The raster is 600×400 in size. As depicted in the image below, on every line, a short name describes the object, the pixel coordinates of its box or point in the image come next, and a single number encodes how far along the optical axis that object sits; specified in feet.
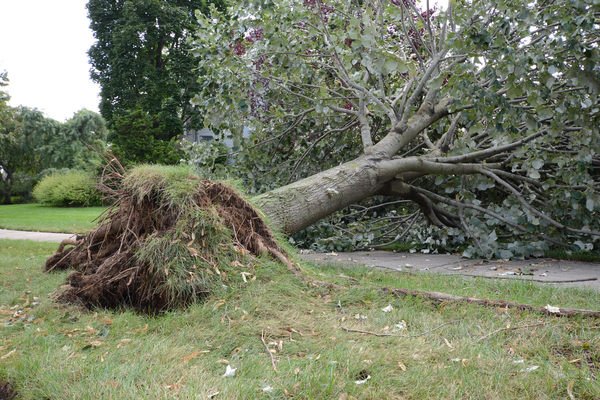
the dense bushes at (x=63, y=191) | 68.28
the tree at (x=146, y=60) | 77.15
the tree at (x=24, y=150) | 96.89
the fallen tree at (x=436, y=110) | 13.23
